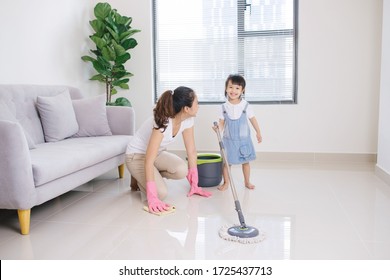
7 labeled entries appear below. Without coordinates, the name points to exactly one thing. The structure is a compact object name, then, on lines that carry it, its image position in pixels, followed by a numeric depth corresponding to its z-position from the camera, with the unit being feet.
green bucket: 9.68
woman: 7.84
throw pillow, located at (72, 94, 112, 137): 10.46
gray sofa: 6.42
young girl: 9.45
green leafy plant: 13.07
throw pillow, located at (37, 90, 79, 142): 9.53
